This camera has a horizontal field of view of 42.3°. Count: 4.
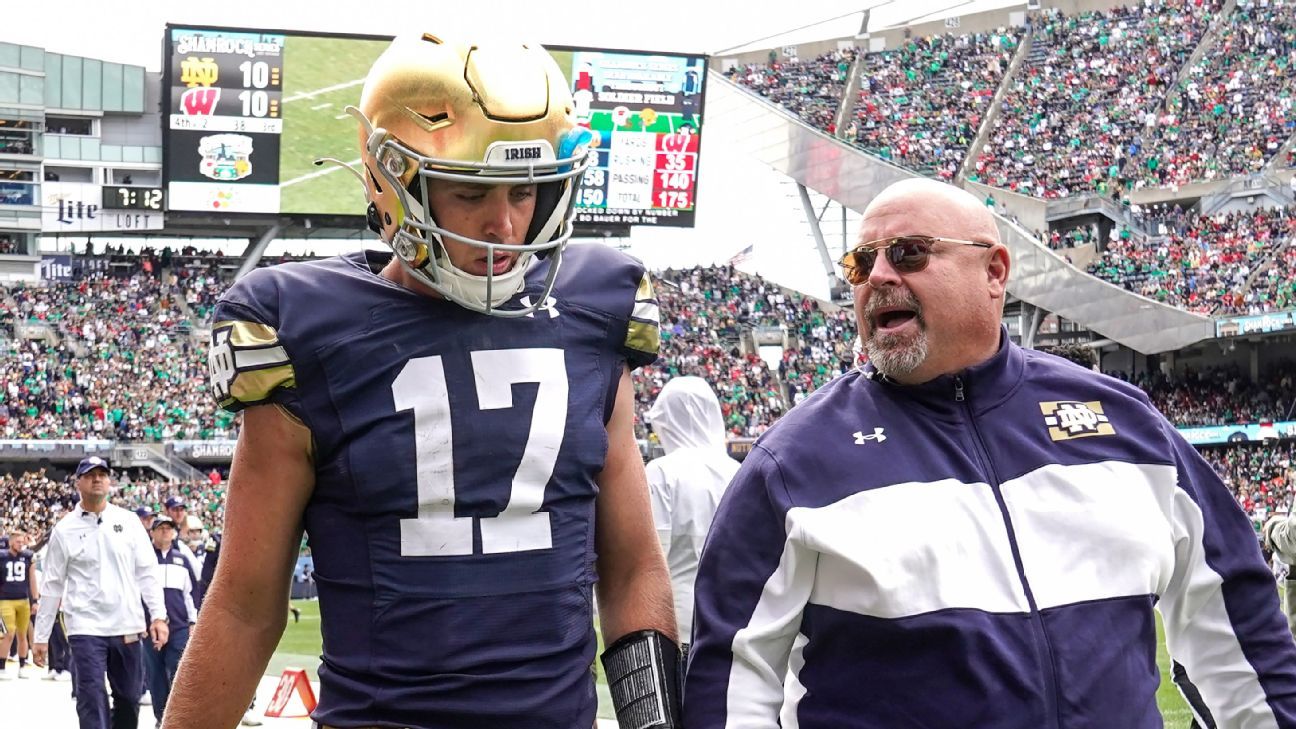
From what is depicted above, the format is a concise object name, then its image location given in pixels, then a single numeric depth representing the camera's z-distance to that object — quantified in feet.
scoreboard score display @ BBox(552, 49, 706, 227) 111.75
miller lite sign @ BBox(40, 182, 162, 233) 123.34
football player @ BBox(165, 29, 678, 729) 8.55
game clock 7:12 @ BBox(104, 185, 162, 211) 115.75
